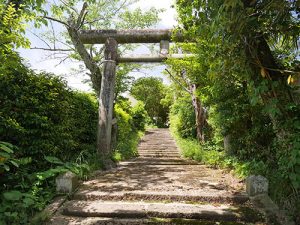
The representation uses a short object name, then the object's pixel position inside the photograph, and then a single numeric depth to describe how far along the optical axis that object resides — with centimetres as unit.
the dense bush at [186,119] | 1317
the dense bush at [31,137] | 394
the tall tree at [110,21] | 1170
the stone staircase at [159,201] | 393
